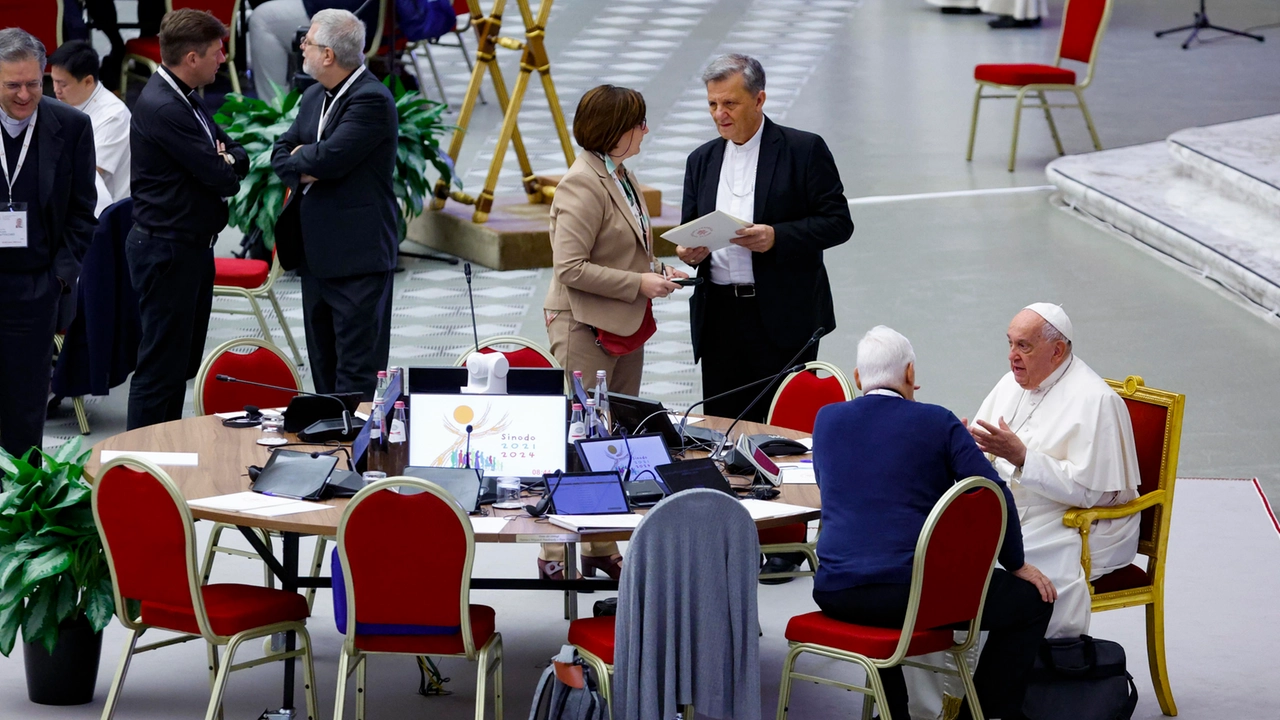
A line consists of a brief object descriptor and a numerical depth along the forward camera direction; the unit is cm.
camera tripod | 3061
